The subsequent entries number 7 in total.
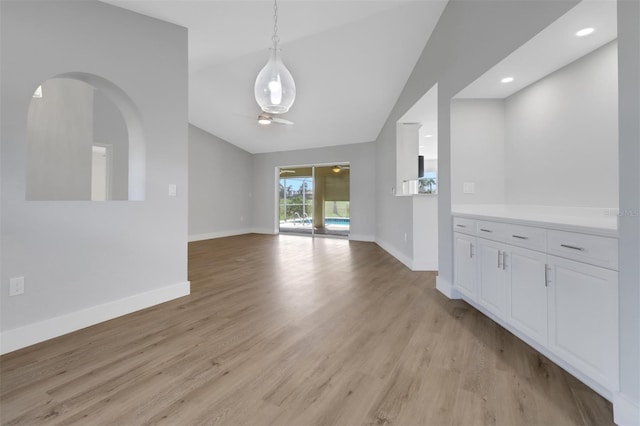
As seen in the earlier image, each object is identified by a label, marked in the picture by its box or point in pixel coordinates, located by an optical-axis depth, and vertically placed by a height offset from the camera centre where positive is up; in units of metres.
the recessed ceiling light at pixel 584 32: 1.88 +1.17
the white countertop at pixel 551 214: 1.56 +0.00
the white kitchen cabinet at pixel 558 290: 1.44 -0.46
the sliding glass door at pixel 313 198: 8.78 +0.49
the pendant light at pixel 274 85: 2.24 +0.98
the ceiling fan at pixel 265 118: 5.55 +1.82
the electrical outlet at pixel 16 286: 2.05 -0.49
